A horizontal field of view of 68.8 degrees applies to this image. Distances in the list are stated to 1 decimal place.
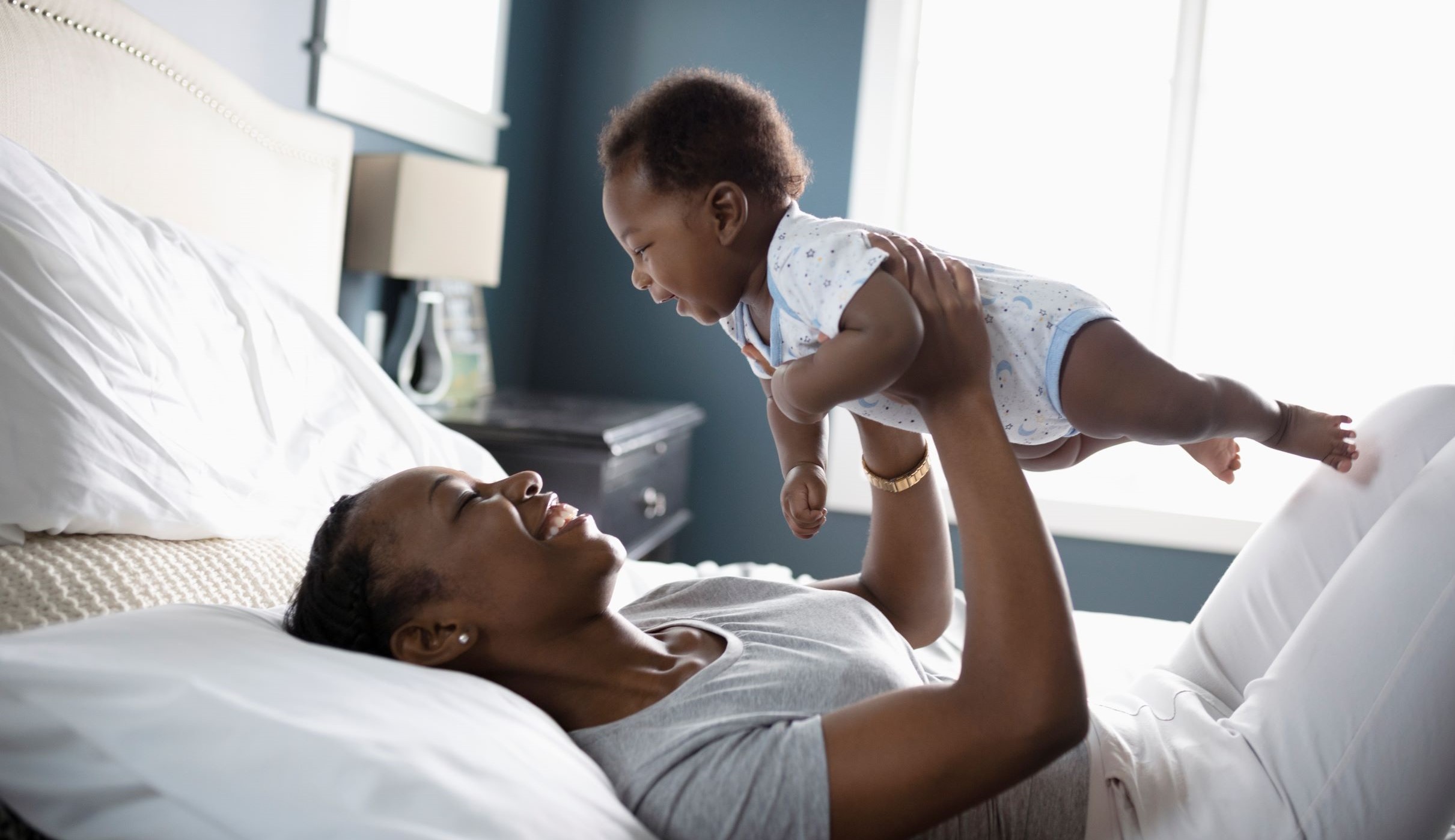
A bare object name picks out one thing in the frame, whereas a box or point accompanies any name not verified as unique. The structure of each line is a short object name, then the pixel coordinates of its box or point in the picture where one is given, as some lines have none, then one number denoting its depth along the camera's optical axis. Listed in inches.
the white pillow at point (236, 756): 25.5
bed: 26.0
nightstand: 88.5
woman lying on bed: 31.2
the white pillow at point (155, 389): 40.5
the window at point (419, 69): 94.5
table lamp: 94.2
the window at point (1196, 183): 131.9
